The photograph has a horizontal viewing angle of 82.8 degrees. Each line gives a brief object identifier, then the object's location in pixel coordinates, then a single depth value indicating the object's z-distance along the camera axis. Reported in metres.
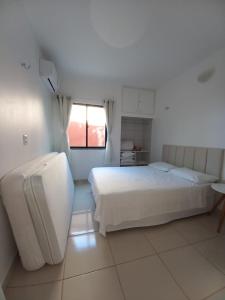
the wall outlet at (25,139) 1.57
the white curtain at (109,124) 3.45
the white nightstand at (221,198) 1.75
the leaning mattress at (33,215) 1.09
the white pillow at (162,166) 2.76
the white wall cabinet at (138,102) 3.62
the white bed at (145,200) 1.62
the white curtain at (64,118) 3.13
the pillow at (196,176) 2.05
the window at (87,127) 3.46
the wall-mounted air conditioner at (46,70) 2.13
